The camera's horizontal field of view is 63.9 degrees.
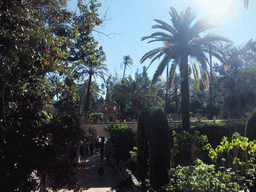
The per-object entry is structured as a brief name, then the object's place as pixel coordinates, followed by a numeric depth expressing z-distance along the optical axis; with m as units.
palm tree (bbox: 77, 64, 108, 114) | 26.50
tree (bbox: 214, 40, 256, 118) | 26.34
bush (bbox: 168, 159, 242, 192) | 4.45
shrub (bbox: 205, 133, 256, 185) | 4.94
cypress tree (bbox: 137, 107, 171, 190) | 6.59
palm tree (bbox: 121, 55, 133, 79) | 57.63
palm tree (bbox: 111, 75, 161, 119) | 26.66
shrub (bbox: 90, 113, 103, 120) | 22.73
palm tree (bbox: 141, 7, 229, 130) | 14.56
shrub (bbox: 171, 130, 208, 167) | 7.66
